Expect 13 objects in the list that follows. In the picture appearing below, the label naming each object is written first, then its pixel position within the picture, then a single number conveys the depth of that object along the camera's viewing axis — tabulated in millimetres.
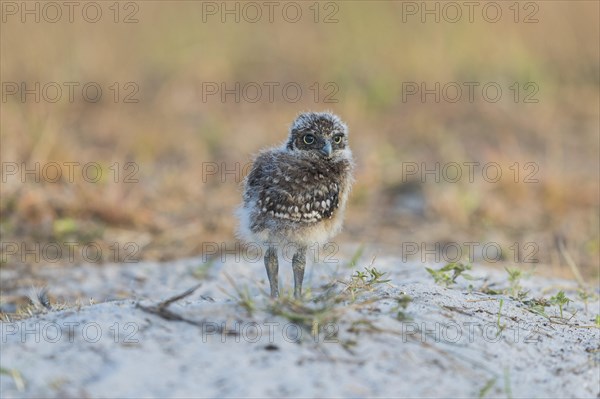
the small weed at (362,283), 8102
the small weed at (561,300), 8687
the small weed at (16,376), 6527
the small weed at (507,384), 6565
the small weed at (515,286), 9582
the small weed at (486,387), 6547
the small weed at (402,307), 7387
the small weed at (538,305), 8539
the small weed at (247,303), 7285
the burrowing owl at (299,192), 8977
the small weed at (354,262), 8578
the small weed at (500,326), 7602
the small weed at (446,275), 9187
